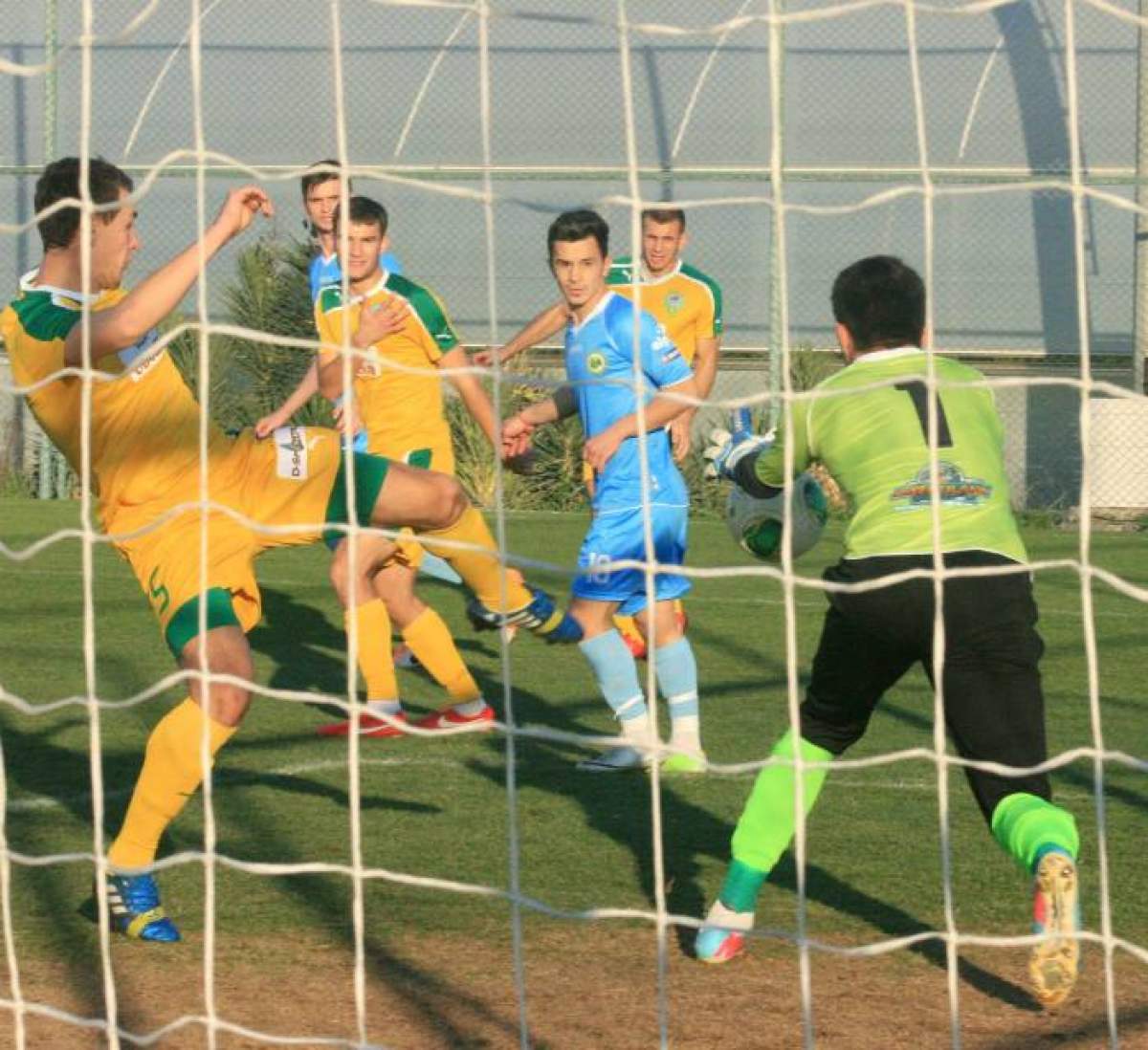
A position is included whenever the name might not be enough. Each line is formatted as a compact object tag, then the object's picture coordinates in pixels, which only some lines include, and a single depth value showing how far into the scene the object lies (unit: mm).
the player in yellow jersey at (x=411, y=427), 15812
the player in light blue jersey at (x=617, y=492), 14453
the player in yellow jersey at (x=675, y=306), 19578
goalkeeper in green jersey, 9648
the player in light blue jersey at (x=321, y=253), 17406
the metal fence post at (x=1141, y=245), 32031
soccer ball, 11109
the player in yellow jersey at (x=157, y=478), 10602
